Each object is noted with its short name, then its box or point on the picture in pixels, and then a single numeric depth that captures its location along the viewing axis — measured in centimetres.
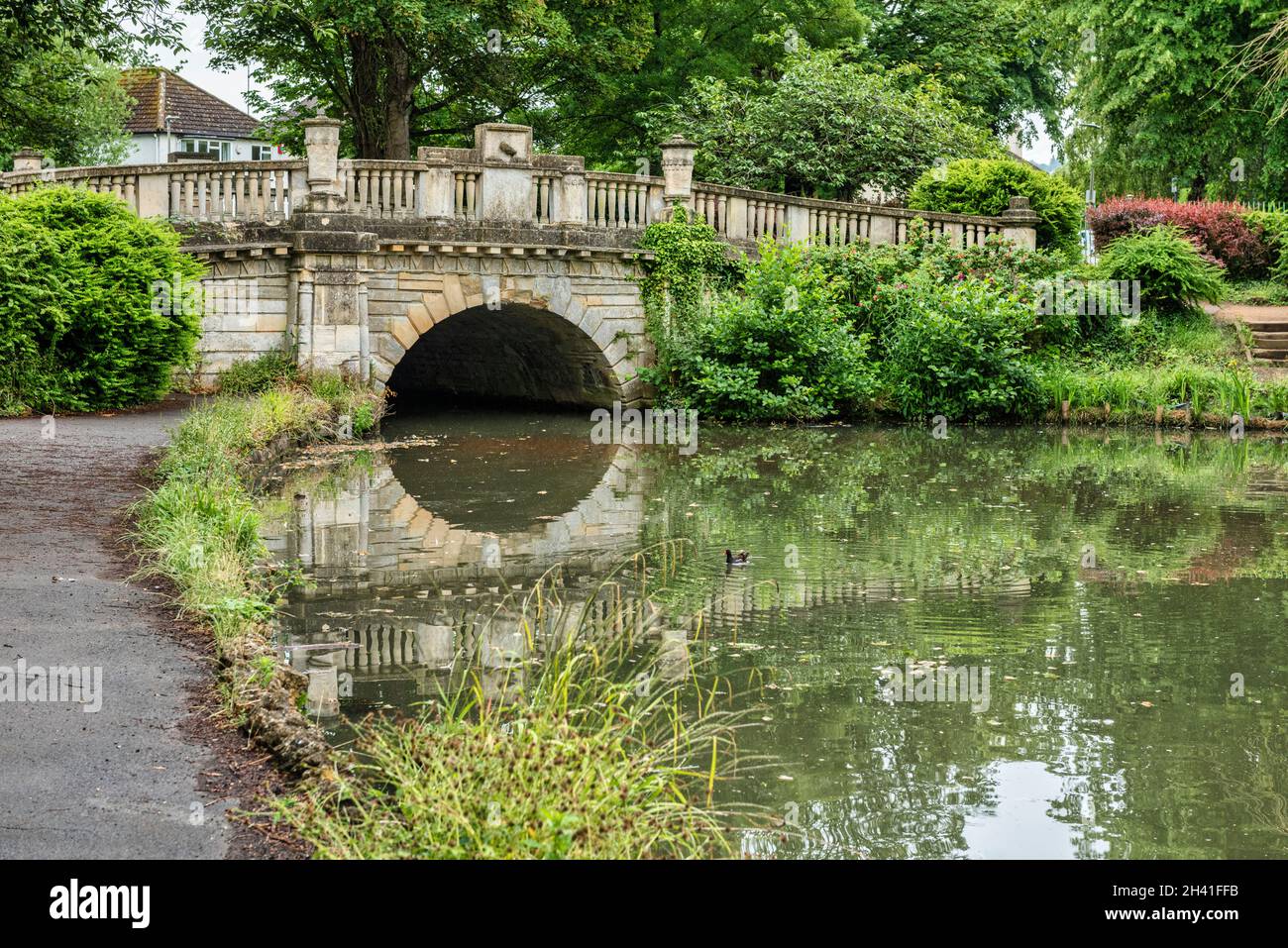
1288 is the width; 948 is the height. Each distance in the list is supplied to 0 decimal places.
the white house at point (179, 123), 5050
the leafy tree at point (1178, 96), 2984
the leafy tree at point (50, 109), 2881
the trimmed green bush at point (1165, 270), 2369
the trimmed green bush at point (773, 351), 2059
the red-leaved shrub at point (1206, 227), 2650
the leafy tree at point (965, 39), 3350
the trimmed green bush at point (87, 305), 1581
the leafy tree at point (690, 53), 2998
